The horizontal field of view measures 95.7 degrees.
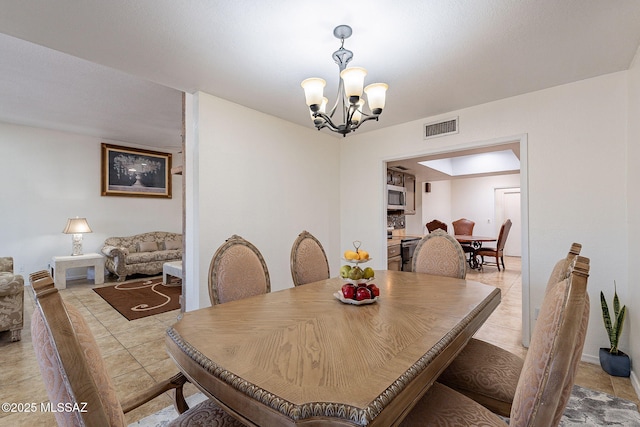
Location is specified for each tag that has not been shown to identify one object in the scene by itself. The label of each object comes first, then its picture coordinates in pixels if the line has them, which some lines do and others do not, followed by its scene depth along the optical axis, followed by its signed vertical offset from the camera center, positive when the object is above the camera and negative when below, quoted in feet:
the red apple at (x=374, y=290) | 5.28 -1.41
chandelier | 5.73 +2.54
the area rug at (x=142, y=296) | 12.13 -4.06
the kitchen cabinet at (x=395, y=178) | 17.29 +2.20
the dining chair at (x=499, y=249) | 19.86 -2.58
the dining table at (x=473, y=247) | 20.48 -2.53
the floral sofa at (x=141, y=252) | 16.99 -2.48
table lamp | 16.16 -0.93
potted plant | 7.09 -3.50
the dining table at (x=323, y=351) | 2.50 -1.63
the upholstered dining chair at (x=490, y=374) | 4.14 -2.51
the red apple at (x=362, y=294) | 5.15 -1.44
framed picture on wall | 18.45 +2.79
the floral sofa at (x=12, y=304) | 8.81 -2.82
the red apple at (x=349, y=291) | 5.22 -1.43
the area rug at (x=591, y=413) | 5.58 -4.05
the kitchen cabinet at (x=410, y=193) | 20.58 +1.47
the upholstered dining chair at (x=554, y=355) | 2.02 -1.05
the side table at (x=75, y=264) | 15.38 -2.82
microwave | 16.60 +0.93
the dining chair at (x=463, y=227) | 26.00 -1.28
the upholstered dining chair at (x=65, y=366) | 1.82 -0.99
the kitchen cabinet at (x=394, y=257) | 14.12 -2.24
